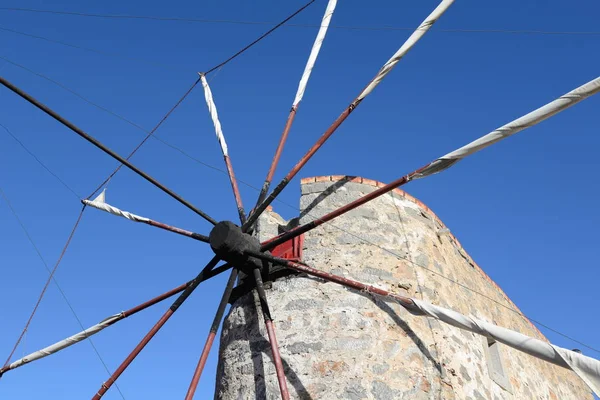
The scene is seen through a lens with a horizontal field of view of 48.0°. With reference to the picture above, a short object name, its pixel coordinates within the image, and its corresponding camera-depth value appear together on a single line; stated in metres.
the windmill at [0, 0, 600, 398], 4.46
